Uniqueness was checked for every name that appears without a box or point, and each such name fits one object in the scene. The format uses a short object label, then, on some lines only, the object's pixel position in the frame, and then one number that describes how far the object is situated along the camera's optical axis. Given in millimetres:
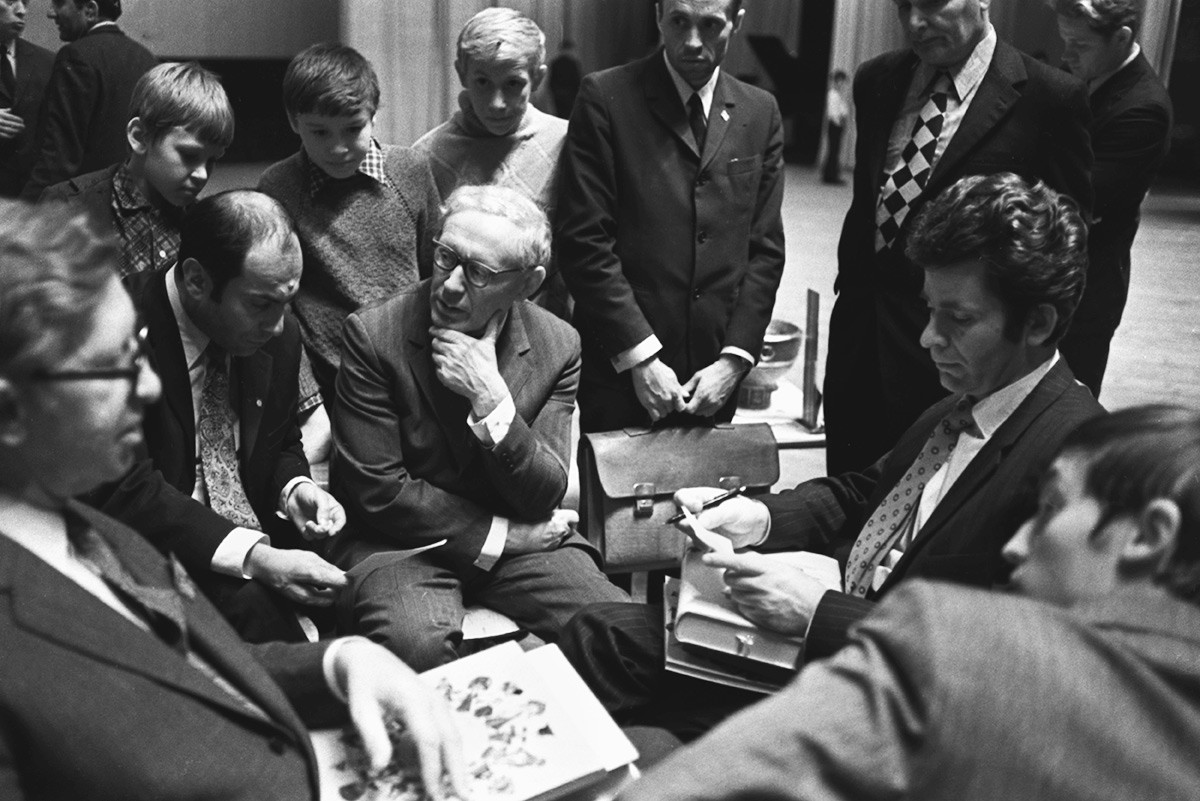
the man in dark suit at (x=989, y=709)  975
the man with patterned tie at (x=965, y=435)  1978
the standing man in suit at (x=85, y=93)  3633
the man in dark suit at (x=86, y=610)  1140
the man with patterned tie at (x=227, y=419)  2396
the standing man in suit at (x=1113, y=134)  3701
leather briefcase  2920
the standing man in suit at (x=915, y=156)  3148
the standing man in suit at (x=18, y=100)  4305
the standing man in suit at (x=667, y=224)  3242
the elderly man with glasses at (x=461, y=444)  2602
